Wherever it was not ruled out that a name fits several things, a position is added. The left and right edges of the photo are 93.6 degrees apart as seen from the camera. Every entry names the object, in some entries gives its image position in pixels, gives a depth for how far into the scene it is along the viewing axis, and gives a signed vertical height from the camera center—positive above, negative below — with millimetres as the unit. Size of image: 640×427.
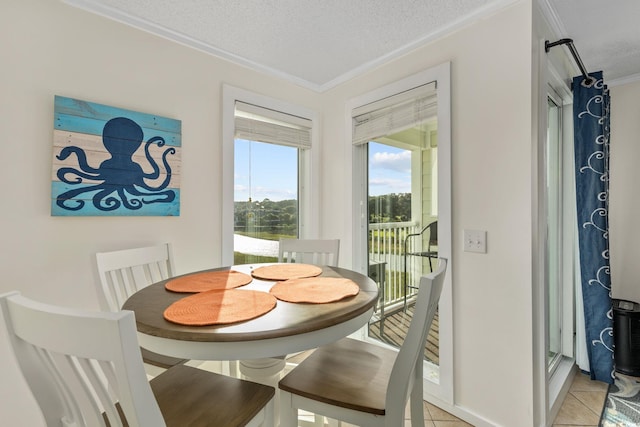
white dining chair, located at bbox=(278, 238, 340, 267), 2262 -257
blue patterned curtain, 2123 +17
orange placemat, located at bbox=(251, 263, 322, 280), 1673 -331
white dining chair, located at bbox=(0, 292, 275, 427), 608 -356
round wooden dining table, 953 -380
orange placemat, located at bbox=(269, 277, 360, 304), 1278 -344
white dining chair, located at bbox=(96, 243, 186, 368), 1554 -338
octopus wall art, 1681 +330
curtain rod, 1694 +994
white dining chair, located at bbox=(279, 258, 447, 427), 1035 -661
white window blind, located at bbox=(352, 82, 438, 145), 2135 +807
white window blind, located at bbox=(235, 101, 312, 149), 2510 +801
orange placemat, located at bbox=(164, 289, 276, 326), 1040 -354
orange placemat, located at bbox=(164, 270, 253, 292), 1437 -340
